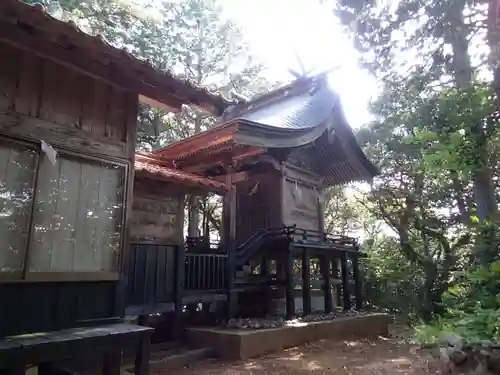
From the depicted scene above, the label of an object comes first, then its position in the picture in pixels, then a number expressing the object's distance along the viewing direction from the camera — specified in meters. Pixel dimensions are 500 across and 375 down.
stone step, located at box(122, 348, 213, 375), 6.32
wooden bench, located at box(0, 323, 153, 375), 3.48
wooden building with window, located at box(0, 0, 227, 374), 3.98
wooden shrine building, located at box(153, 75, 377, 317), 9.14
